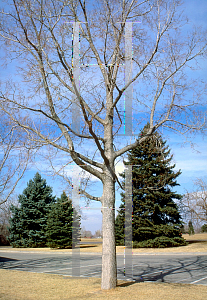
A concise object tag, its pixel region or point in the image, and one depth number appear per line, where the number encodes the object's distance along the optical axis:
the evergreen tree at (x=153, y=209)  23.59
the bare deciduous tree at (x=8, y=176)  11.51
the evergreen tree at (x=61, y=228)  24.97
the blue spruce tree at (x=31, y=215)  29.84
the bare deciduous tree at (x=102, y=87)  6.44
